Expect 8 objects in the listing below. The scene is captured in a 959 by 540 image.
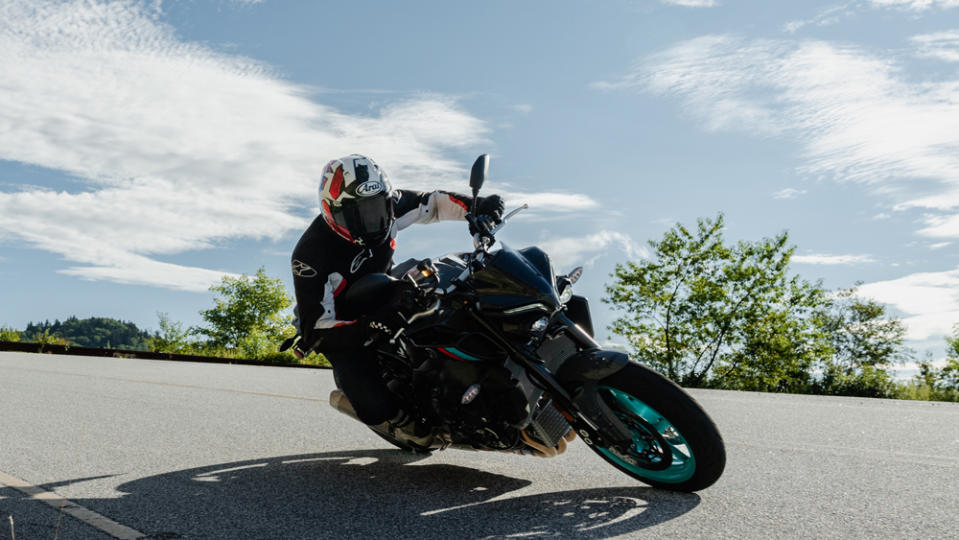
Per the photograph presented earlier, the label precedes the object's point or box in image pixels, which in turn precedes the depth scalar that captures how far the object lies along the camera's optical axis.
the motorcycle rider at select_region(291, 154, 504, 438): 4.51
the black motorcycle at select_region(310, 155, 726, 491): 3.94
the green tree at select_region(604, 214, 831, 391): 40.22
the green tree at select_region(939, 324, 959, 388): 40.69
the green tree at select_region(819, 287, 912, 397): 50.88
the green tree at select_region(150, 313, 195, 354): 39.97
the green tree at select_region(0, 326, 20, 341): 28.74
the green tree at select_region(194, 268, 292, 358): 57.50
